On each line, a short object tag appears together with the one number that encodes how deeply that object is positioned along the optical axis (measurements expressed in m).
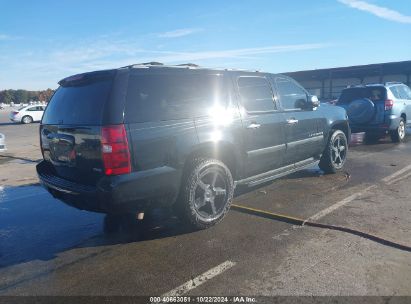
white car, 28.22
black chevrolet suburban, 3.74
